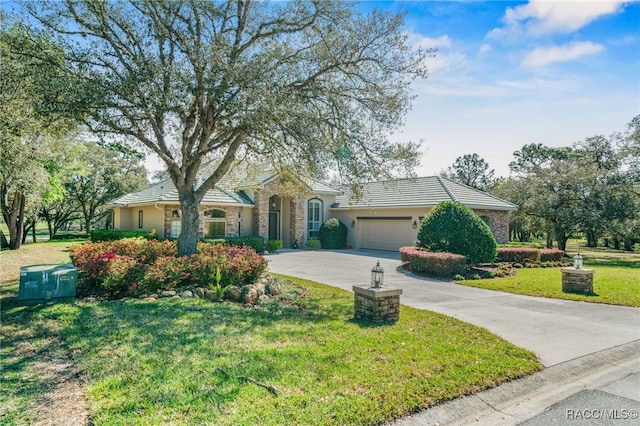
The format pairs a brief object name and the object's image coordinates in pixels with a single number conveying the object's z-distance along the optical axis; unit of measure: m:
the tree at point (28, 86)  7.54
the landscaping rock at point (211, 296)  8.34
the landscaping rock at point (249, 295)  8.14
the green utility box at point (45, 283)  7.24
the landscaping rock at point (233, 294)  8.38
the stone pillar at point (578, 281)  10.20
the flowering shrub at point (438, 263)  12.96
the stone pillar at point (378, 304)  6.66
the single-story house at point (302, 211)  20.41
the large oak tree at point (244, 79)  8.34
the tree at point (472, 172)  46.41
